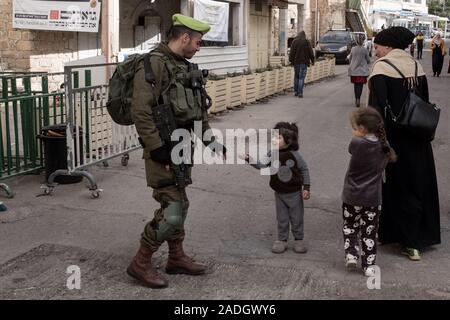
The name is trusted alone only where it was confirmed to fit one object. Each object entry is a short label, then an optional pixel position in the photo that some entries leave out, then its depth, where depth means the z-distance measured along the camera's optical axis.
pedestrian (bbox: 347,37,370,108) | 14.56
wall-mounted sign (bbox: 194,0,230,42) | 16.23
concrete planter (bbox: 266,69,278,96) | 16.84
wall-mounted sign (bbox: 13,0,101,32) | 13.84
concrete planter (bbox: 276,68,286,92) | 17.91
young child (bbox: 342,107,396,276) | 4.65
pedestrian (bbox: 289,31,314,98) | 16.89
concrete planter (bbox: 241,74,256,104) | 14.91
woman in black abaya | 5.10
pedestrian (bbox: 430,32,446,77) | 23.84
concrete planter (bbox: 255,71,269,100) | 15.88
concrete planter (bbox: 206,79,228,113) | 13.09
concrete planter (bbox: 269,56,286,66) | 23.04
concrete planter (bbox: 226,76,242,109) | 13.98
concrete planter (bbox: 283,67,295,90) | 18.67
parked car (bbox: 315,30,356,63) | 32.28
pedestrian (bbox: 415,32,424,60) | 33.98
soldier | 4.11
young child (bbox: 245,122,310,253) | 5.02
